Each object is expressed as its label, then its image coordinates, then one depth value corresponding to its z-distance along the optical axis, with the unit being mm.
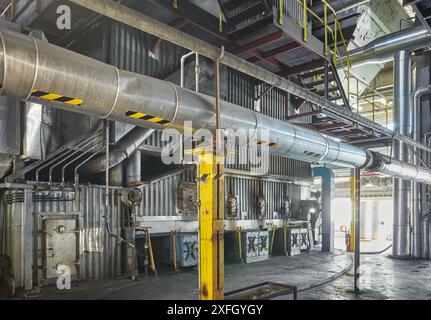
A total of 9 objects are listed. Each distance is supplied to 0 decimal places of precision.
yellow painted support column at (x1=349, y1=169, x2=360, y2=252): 16219
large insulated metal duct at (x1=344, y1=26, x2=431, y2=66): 12906
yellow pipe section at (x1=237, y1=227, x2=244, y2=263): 12995
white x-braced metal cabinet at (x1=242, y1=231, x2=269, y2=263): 13031
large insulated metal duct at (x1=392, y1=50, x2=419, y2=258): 14609
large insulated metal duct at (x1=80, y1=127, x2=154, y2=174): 9125
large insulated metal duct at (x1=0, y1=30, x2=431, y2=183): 3476
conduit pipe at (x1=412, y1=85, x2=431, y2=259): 14492
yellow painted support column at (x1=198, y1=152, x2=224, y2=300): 5270
